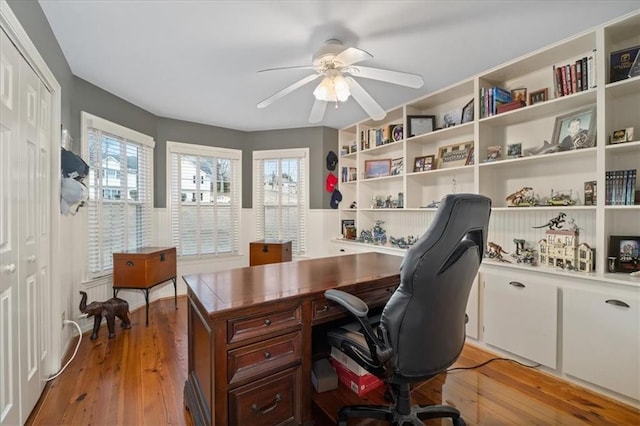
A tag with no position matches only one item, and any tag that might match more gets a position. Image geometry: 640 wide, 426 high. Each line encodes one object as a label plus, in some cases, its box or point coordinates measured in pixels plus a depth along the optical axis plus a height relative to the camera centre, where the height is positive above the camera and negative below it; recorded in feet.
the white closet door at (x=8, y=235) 4.35 -0.39
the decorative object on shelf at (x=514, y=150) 8.48 +1.85
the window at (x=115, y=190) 9.61 +0.78
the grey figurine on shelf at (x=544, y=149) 7.34 +1.67
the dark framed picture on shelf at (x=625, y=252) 6.25 -0.88
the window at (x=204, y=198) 13.07 +0.62
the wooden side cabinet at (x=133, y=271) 9.72 -2.06
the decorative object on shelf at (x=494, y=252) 8.24 -1.17
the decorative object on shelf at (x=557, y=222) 7.44 -0.26
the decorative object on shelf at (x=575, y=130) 6.91 +2.08
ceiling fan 6.07 +3.06
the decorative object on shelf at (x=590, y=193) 6.78 +0.46
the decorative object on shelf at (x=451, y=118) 10.10 +3.37
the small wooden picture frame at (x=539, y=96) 7.85 +3.21
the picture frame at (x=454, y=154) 9.68 +2.00
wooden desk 3.87 -1.91
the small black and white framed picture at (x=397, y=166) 11.84 +1.92
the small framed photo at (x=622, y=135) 6.22 +1.70
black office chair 3.70 -1.29
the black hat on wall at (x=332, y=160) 14.20 +2.54
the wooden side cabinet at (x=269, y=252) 12.31 -1.78
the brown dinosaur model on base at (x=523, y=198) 7.91 +0.39
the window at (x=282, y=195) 14.42 +0.82
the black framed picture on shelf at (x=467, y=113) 9.07 +3.17
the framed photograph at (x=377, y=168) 12.71 +1.98
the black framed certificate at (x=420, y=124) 10.74 +3.29
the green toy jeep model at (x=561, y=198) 7.17 +0.35
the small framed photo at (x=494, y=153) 8.59 +1.76
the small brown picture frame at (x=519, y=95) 8.17 +3.40
